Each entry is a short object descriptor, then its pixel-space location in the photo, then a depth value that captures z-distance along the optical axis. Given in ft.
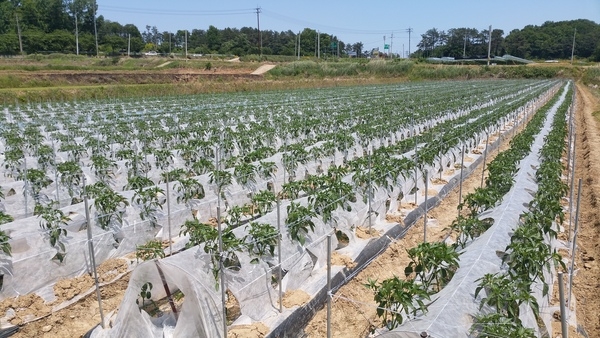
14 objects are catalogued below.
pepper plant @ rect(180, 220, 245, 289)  17.33
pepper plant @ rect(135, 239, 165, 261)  19.56
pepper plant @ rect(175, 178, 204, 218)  26.94
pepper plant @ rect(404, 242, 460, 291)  16.06
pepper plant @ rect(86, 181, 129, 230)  23.15
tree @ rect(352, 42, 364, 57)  458.09
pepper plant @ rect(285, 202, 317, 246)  21.06
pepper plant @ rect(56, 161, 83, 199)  29.09
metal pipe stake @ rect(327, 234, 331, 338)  15.34
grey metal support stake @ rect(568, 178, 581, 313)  18.26
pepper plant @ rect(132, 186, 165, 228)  24.40
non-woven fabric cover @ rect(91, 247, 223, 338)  15.26
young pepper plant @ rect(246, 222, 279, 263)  18.84
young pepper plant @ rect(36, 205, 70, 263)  20.86
